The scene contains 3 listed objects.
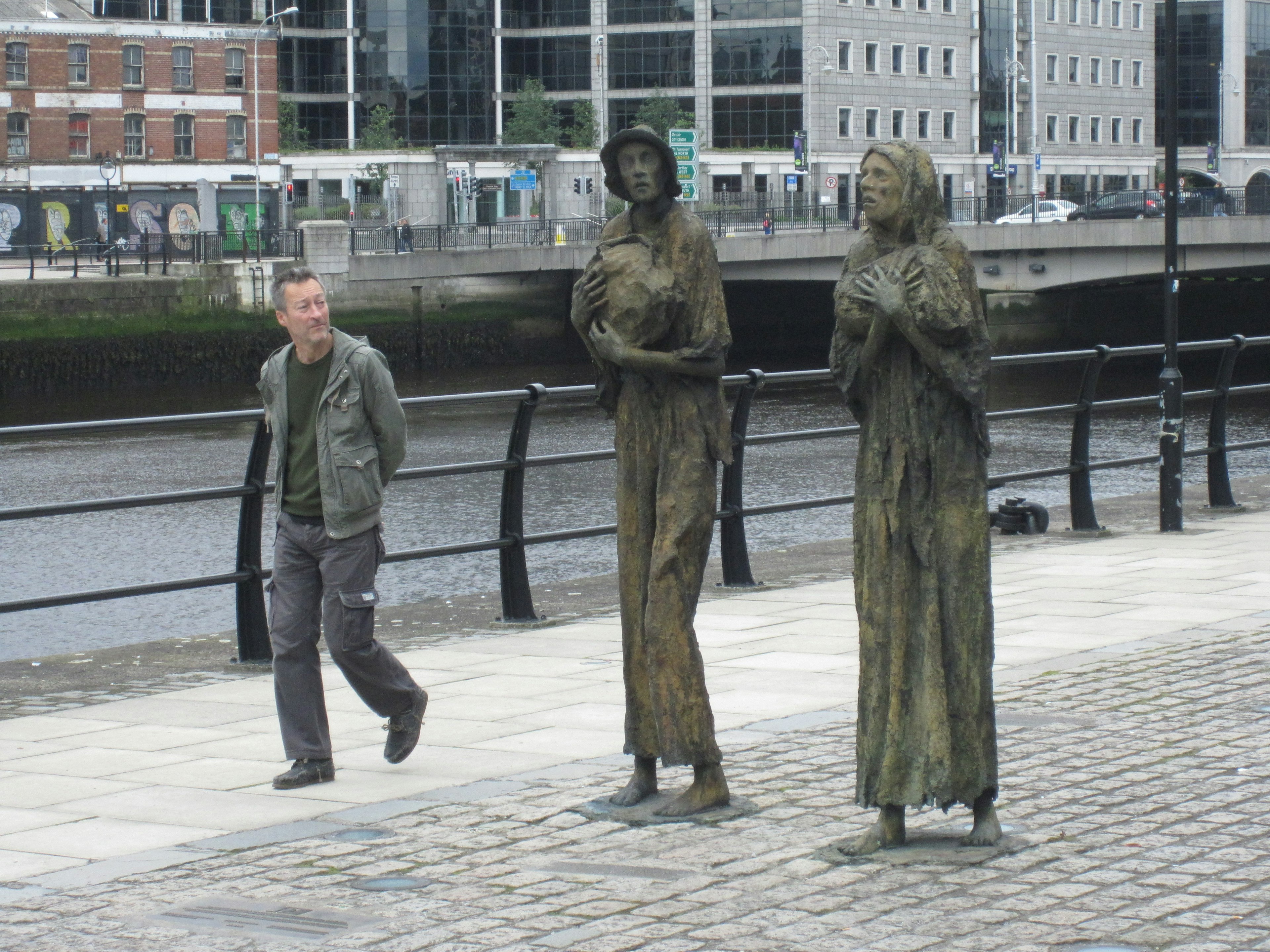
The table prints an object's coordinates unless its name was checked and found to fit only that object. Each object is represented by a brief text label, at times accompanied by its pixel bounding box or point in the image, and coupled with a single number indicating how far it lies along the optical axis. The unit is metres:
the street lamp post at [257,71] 76.25
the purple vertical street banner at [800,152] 77.56
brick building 75.50
